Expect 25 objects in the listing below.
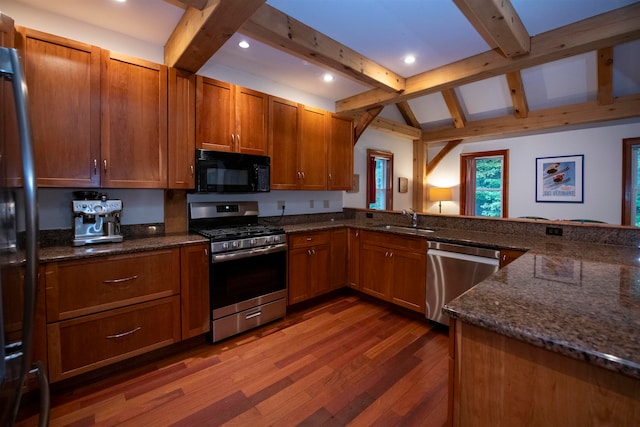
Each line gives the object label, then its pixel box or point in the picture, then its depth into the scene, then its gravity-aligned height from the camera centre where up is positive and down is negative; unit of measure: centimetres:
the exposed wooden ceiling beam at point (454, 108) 480 +180
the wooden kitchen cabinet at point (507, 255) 218 -35
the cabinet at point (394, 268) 278 -63
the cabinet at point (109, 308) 177 -70
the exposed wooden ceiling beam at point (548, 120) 392 +144
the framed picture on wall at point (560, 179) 469 +53
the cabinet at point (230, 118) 251 +84
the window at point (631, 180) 423 +46
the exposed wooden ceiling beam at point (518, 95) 406 +176
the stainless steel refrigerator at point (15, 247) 74 -12
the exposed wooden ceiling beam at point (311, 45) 202 +133
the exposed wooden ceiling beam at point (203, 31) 162 +115
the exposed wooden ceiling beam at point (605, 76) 352 +175
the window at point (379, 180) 493 +53
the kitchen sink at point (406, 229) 311 -23
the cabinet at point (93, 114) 185 +66
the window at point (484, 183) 550 +53
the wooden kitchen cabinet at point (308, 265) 295 -62
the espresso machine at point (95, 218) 203 -9
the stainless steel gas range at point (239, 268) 240 -55
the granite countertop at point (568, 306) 73 -33
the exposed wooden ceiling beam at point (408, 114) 539 +186
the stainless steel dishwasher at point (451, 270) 235 -53
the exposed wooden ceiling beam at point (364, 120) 388 +124
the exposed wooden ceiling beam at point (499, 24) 181 +130
